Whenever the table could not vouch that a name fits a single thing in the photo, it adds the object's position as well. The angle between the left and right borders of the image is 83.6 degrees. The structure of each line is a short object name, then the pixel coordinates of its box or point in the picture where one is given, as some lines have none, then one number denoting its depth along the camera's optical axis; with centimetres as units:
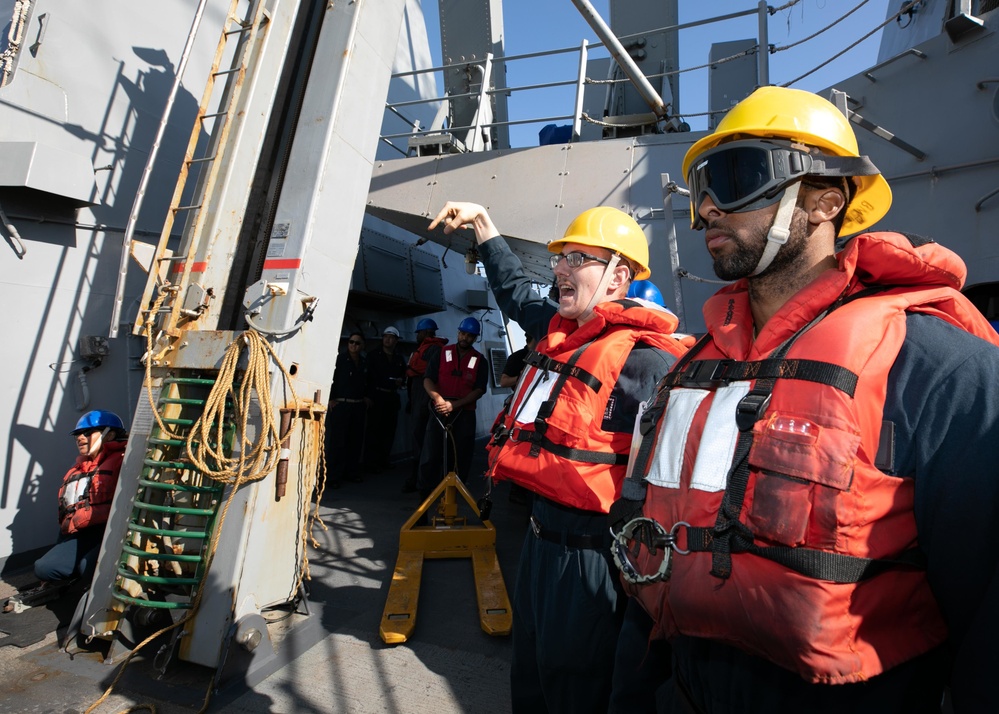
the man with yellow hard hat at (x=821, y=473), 85
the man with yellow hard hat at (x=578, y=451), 175
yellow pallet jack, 307
